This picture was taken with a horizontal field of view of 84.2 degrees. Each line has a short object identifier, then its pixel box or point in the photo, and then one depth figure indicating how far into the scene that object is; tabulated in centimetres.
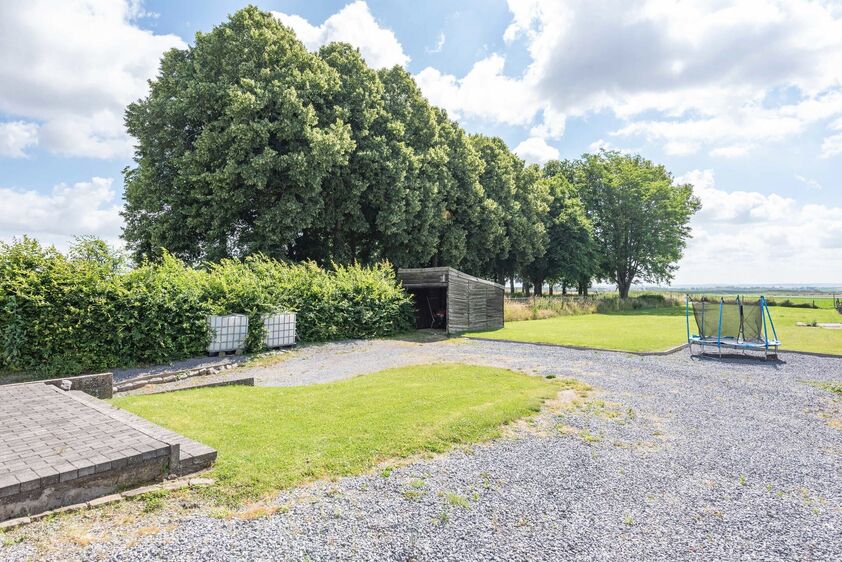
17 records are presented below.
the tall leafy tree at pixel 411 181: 2389
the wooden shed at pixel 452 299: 1961
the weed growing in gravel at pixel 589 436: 600
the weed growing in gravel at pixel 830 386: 931
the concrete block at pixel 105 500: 387
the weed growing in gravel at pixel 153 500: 385
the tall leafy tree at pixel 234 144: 1933
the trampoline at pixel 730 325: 1391
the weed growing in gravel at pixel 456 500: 408
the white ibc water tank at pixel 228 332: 1310
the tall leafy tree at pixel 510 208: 3291
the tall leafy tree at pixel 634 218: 4716
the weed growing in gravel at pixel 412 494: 419
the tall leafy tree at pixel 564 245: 4106
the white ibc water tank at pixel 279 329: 1448
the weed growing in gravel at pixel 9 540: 329
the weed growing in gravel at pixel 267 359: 1278
